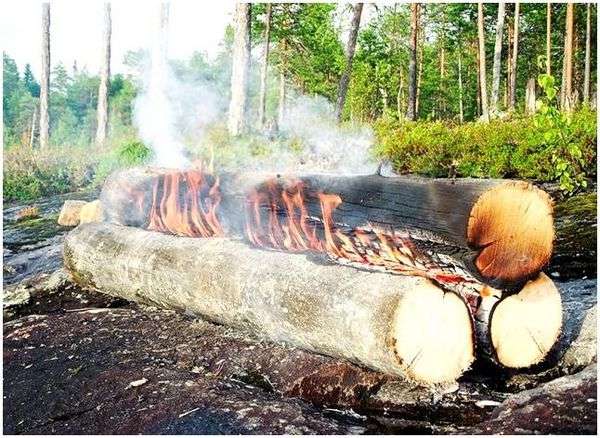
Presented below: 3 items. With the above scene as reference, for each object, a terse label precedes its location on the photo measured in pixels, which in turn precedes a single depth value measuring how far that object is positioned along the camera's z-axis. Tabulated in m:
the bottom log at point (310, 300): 2.91
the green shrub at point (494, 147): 7.27
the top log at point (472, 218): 3.02
